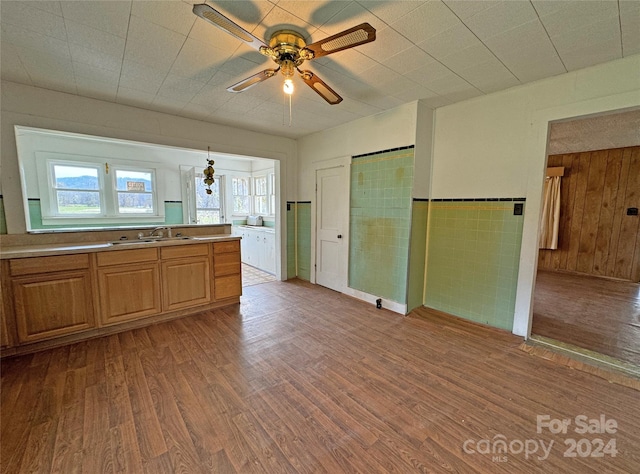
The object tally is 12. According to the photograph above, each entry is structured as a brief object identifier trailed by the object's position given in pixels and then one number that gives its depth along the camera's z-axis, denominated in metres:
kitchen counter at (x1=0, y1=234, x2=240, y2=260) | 2.28
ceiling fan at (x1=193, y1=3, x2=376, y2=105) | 1.33
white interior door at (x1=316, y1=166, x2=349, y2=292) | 3.98
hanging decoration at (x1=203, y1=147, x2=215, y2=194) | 4.47
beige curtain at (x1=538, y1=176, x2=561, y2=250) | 5.30
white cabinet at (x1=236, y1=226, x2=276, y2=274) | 5.15
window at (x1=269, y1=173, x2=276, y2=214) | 5.91
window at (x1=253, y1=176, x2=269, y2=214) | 6.13
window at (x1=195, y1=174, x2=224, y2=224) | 5.85
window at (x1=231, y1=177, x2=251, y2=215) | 6.43
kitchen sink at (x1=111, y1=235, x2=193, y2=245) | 3.01
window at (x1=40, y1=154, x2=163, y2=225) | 4.50
